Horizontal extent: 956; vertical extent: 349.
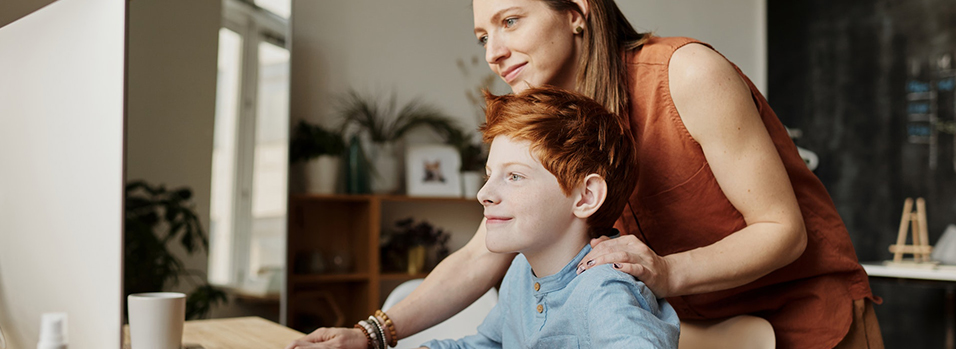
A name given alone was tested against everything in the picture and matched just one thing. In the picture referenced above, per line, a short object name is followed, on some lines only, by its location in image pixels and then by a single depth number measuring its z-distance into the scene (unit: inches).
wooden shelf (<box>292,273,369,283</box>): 149.1
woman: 38.2
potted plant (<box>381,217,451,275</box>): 164.2
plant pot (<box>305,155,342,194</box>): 151.6
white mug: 39.3
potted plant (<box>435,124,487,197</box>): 170.7
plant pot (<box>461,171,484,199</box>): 170.4
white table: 117.5
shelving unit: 151.9
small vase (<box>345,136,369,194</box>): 157.8
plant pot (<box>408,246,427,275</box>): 164.2
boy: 34.9
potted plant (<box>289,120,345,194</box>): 151.6
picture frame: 167.3
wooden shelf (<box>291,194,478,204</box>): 150.2
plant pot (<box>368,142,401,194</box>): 163.3
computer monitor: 24.7
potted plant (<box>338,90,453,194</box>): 162.9
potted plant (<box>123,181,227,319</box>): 117.2
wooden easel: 140.5
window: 129.3
